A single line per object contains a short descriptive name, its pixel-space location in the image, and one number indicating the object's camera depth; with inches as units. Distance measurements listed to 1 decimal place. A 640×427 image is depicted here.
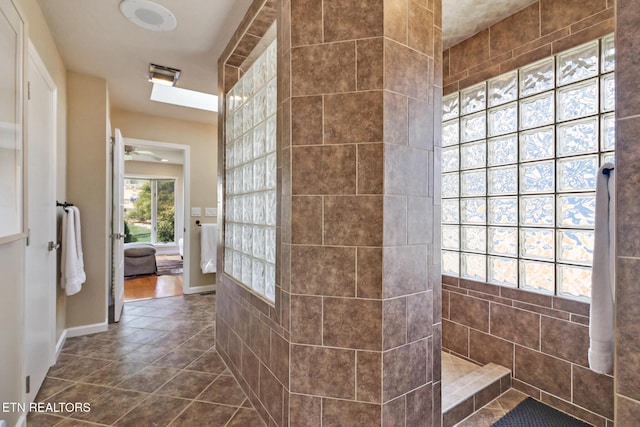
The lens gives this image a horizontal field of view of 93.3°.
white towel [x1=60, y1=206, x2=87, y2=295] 96.0
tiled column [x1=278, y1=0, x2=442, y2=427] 49.0
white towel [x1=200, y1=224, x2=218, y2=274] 167.2
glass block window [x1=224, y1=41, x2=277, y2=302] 66.1
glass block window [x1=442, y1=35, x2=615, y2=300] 67.6
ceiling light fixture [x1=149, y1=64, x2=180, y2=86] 105.7
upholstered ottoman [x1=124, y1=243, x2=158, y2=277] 204.2
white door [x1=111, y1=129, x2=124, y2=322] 122.2
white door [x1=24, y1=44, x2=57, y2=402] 68.0
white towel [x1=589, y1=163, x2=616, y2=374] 35.4
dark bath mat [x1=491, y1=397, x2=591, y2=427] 65.9
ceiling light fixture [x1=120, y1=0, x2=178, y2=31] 74.4
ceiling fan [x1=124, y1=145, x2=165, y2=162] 247.6
